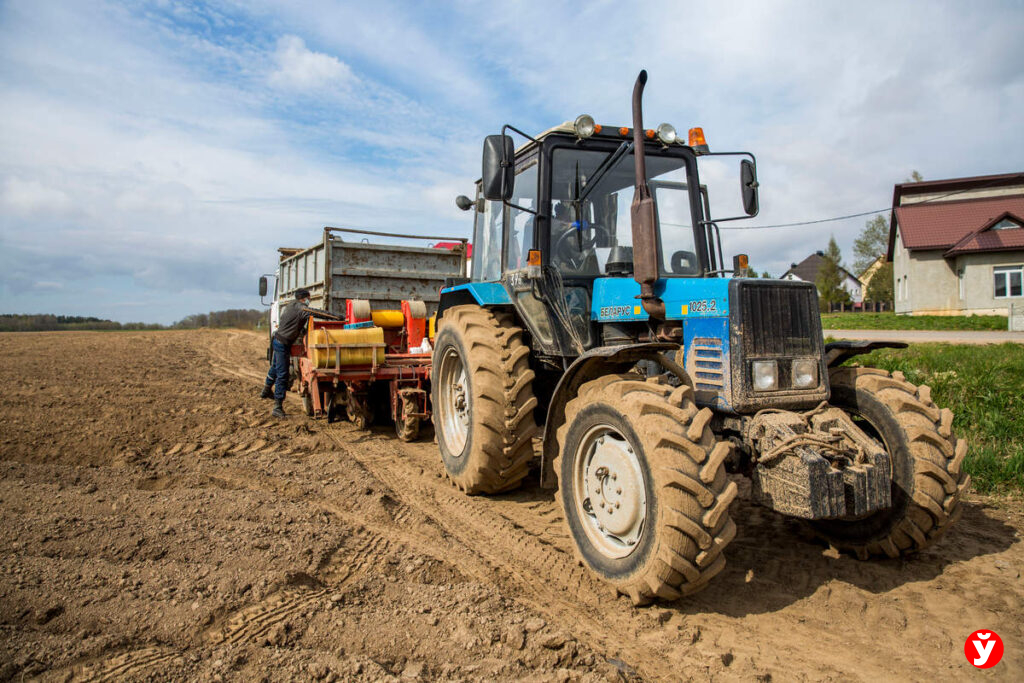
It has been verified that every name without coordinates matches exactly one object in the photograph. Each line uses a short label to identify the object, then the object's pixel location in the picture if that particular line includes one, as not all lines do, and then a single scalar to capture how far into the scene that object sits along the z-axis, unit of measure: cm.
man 926
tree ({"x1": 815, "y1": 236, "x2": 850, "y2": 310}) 5019
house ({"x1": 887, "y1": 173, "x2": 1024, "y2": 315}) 2752
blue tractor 312
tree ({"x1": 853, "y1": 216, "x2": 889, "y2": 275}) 5381
